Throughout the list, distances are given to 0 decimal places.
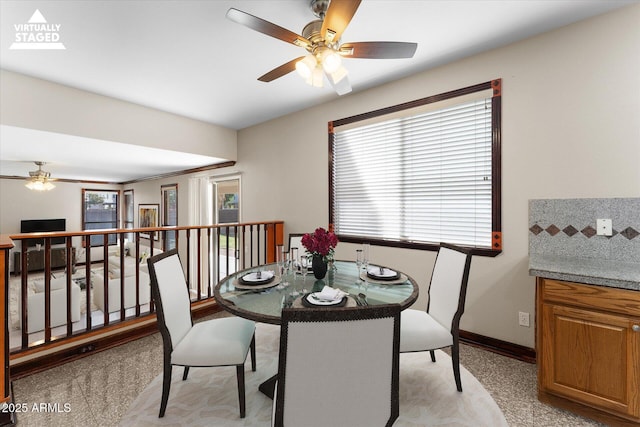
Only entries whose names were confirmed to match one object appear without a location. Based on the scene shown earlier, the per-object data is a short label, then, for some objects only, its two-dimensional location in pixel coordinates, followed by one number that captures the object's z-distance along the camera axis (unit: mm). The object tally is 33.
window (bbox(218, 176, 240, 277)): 4957
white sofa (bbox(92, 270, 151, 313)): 4043
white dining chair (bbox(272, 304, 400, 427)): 899
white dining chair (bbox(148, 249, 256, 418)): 1532
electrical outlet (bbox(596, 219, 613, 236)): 1896
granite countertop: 1492
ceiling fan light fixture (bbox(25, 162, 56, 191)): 5343
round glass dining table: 1475
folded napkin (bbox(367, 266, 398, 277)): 1973
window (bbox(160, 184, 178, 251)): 6374
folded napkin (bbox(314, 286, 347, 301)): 1473
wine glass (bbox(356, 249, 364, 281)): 2037
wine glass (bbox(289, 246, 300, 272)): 1828
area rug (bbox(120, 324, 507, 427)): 1598
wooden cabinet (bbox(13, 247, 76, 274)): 6898
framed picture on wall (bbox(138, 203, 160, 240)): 7006
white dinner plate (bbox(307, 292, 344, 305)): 1442
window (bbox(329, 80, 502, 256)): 2396
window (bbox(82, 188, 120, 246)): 8164
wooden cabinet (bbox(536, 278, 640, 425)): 1463
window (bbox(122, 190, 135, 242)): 8125
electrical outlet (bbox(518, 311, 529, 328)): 2197
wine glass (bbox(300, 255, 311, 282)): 1810
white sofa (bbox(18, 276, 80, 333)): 3336
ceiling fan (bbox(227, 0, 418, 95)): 1395
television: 6988
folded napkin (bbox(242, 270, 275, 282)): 1888
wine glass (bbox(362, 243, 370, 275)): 2021
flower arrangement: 1858
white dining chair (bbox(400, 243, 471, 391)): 1674
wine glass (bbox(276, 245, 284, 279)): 1802
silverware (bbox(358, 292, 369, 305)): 1542
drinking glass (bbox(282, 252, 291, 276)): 1805
